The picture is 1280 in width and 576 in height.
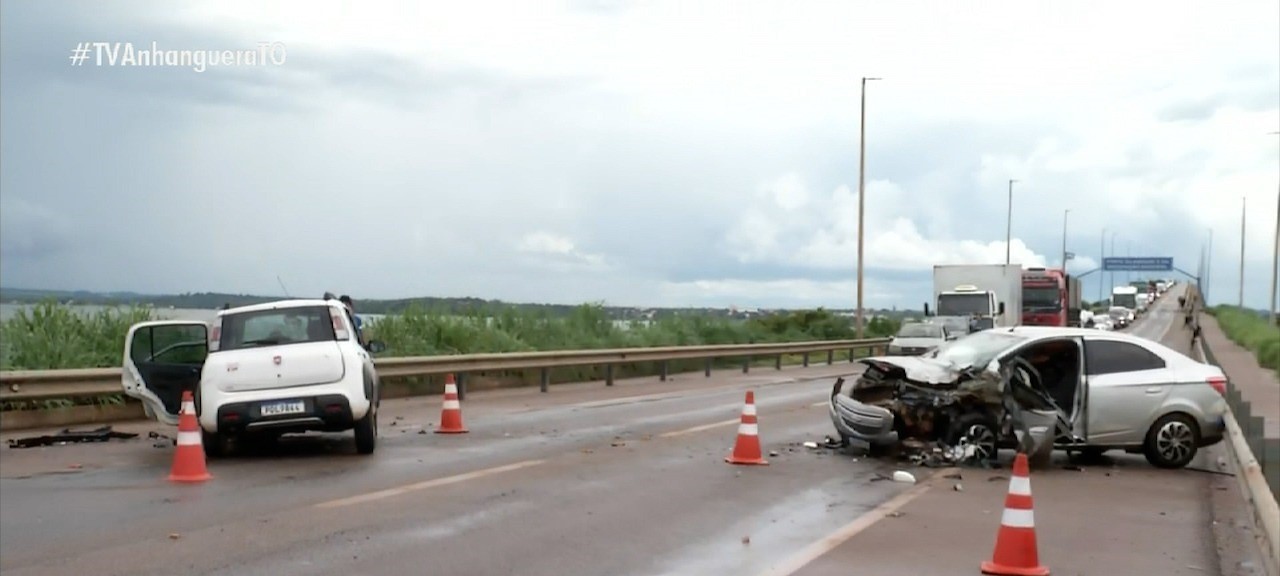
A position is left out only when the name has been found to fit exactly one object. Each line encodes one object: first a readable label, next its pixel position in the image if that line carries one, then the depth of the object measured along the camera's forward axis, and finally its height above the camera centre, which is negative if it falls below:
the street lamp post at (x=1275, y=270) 60.36 +2.79
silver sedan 14.03 -0.78
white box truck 40.19 +0.93
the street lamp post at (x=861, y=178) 47.25 +4.99
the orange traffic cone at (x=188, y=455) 11.78 -1.35
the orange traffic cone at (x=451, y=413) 16.58 -1.30
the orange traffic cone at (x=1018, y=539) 8.40 -1.36
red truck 47.05 +0.94
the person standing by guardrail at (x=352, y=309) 16.92 -0.05
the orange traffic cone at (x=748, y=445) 13.80 -1.33
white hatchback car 13.23 -0.75
